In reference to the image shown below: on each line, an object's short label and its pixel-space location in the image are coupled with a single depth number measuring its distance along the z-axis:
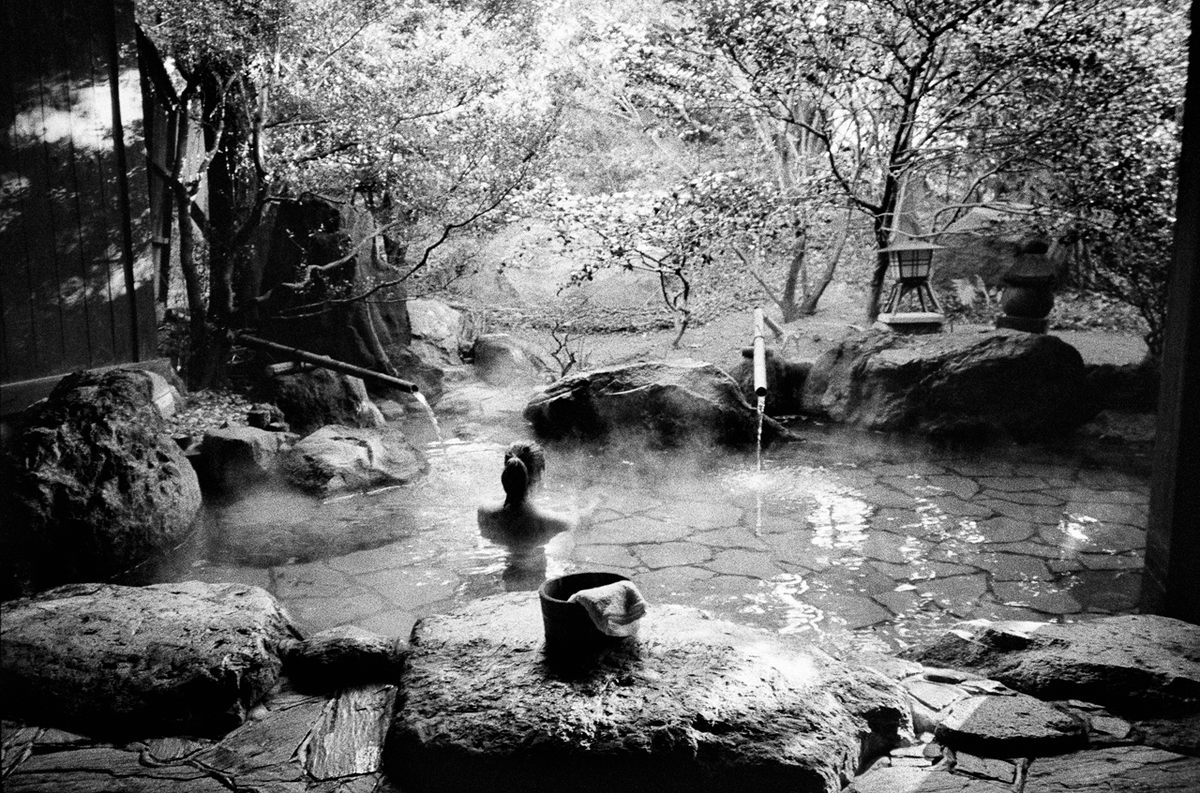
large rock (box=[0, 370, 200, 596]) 5.25
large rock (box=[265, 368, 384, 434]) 9.91
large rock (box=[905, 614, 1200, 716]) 3.34
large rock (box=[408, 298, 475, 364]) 12.87
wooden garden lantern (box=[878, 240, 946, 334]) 9.13
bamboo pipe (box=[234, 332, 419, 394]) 10.36
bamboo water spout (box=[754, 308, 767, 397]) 8.77
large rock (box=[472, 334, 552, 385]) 12.52
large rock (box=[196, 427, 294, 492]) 7.39
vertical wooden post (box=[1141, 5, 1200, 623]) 4.05
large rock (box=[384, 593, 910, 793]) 2.86
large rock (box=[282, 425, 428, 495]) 7.58
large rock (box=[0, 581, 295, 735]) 3.30
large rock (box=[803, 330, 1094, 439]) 8.95
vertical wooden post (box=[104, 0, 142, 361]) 6.80
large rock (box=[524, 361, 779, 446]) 9.23
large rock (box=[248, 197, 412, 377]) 11.16
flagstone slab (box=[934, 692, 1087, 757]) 3.07
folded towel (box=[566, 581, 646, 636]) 3.18
